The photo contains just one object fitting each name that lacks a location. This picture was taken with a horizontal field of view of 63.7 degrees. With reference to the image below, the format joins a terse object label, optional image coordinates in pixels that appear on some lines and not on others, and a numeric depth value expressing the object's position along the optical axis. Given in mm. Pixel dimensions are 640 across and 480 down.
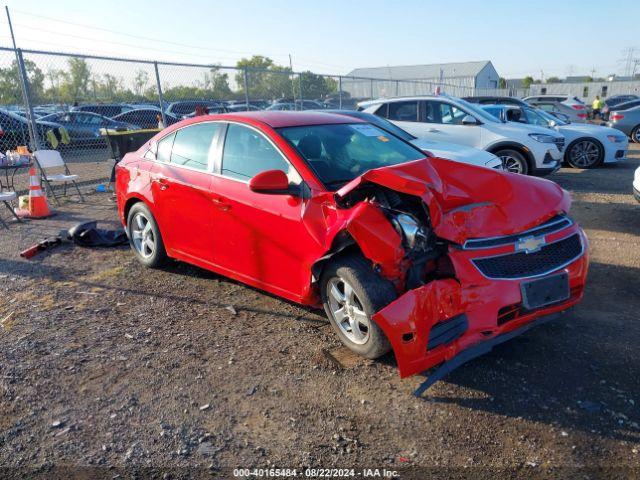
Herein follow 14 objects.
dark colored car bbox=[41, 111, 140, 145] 17406
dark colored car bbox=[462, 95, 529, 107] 14547
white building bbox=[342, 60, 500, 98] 62062
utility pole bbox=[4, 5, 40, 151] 8945
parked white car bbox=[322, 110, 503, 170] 7450
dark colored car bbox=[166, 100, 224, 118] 17375
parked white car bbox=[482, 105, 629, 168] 11820
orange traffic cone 7979
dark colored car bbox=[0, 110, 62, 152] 11133
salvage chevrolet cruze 3027
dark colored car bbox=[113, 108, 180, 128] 17156
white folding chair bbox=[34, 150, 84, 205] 8344
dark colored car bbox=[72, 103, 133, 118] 16631
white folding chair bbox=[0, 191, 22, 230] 6871
